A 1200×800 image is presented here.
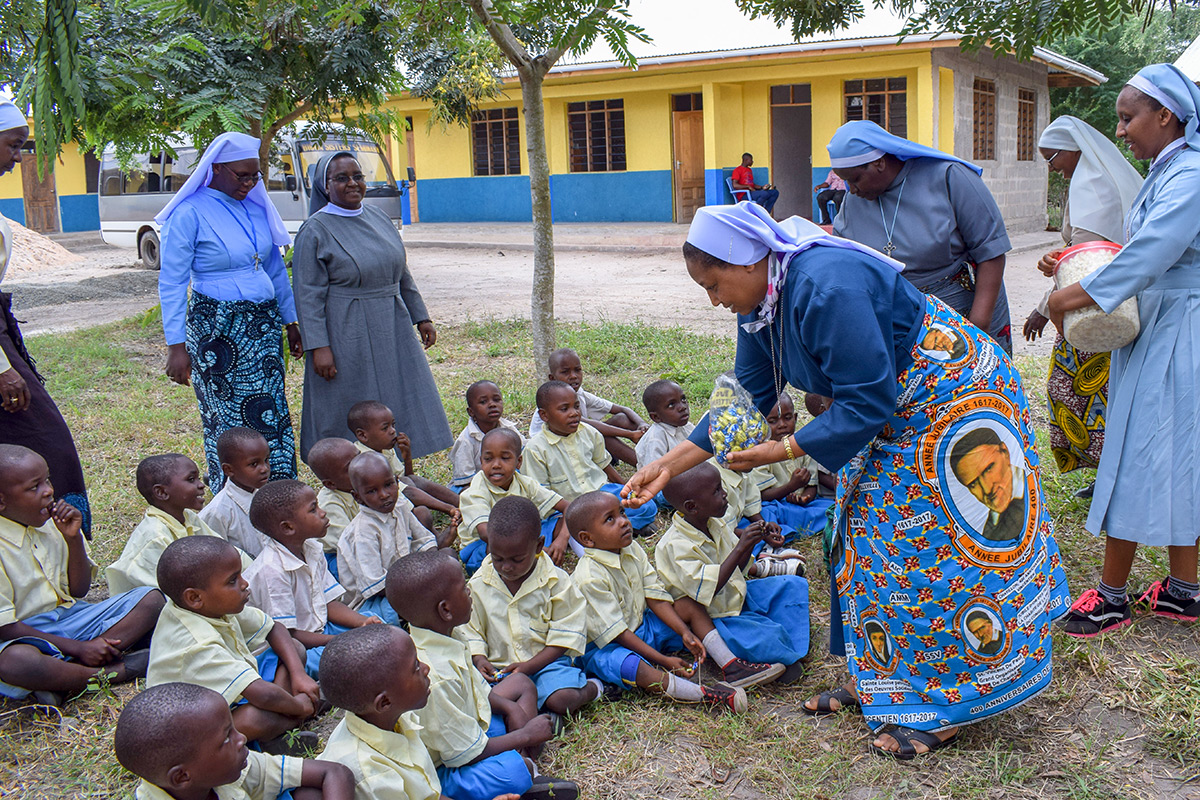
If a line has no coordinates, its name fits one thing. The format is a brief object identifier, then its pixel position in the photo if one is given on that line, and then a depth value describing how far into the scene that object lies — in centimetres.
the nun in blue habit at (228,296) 413
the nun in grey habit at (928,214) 361
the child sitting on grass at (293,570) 327
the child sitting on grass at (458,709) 255
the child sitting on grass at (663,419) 470
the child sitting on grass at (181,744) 203
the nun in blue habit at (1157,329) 293
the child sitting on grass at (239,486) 374
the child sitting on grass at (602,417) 501
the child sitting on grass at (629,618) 306
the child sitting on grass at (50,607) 305
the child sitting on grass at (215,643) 271
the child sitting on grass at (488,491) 409
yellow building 1579
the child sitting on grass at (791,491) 439
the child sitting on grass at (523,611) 307
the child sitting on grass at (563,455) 455
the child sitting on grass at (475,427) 470
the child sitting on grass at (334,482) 391
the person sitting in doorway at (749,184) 1666
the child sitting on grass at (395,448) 429
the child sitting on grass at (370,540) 367
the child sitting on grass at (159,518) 340
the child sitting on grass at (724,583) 323
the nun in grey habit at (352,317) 445
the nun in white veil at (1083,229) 367
